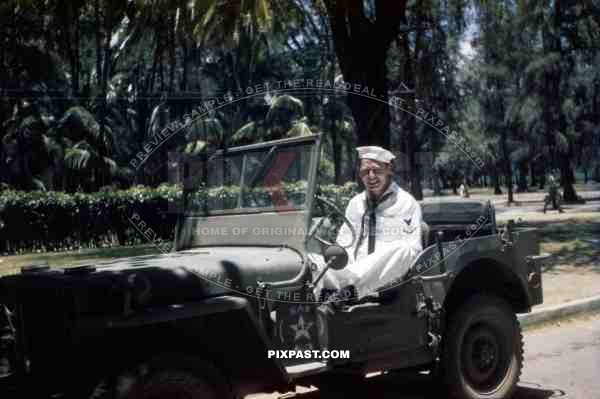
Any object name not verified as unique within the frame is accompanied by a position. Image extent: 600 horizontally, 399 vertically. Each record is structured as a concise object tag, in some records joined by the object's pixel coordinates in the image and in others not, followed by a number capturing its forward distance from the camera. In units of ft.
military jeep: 11.95
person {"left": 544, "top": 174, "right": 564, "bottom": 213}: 93.50
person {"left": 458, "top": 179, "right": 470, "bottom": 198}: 60.43
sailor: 15.49
